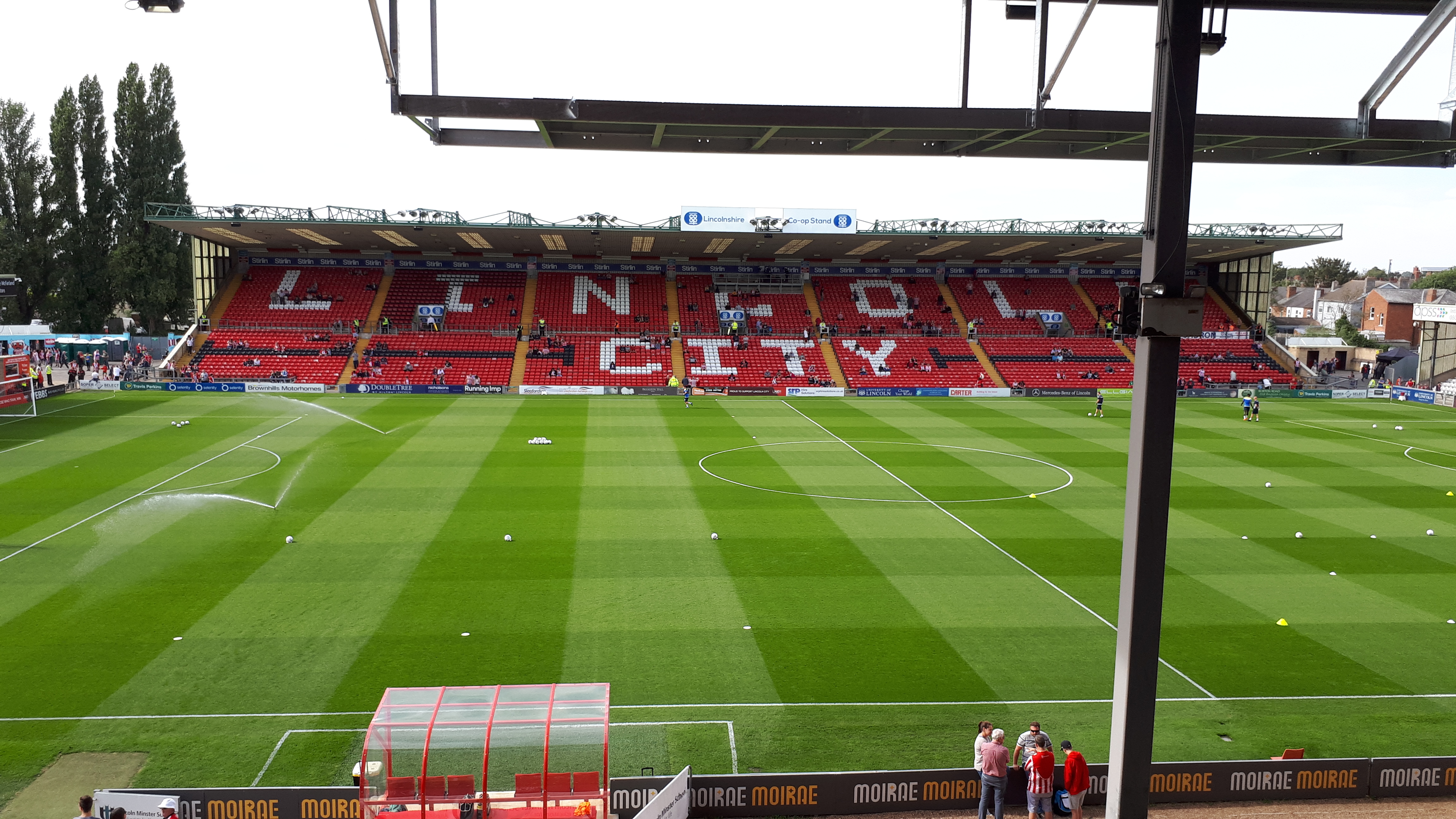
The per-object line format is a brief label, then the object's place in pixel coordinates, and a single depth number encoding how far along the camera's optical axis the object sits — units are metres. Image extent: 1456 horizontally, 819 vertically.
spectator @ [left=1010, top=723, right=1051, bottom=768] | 10.80
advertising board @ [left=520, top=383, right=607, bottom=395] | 53.31
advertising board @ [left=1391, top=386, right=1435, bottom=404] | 54.97
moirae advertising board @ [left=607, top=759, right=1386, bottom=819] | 10.87
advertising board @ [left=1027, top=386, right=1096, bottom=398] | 56.59
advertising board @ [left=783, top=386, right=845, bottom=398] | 54.97
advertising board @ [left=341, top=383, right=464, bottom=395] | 51.88
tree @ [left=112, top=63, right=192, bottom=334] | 63.00
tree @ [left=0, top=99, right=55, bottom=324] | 62.97
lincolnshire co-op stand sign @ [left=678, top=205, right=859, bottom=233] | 53.03
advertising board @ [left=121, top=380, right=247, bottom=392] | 50.56
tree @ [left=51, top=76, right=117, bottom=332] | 63.25
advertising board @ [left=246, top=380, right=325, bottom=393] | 51.12
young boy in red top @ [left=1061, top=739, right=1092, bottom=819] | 10.29
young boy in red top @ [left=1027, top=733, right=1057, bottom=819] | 10.41
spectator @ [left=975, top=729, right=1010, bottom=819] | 10.38
